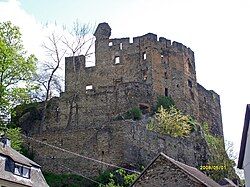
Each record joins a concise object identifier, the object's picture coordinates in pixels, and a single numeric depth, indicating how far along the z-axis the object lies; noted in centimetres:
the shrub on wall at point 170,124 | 3892
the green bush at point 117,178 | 3094
